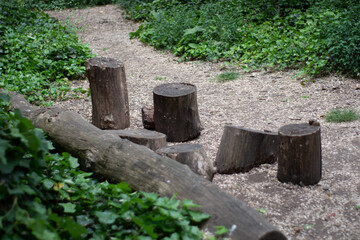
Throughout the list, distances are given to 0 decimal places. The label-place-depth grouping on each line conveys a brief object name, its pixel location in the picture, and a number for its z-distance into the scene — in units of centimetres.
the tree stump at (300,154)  370
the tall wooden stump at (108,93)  519
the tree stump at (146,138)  433
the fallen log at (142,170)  271
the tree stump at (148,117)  538
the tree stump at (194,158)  388
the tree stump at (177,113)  495
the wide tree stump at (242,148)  419
